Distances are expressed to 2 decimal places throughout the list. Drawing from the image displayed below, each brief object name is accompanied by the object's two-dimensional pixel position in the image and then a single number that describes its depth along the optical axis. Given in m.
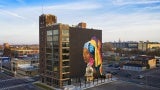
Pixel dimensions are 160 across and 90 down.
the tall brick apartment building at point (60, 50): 73.88
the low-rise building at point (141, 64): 113.62
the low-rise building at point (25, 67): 102.50
